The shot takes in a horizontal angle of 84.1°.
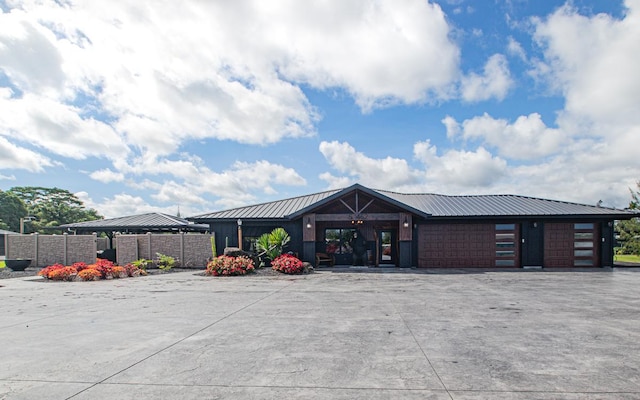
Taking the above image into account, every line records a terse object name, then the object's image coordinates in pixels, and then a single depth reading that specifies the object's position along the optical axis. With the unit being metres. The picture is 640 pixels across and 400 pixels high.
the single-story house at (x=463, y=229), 18.08
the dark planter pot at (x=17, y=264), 17.22
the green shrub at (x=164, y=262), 18.32
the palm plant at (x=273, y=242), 18.17
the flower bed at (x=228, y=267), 15.74
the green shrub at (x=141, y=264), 17.18
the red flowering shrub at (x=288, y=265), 16.05
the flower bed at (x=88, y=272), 14.40
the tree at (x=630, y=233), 26.17
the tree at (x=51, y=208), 43.06
